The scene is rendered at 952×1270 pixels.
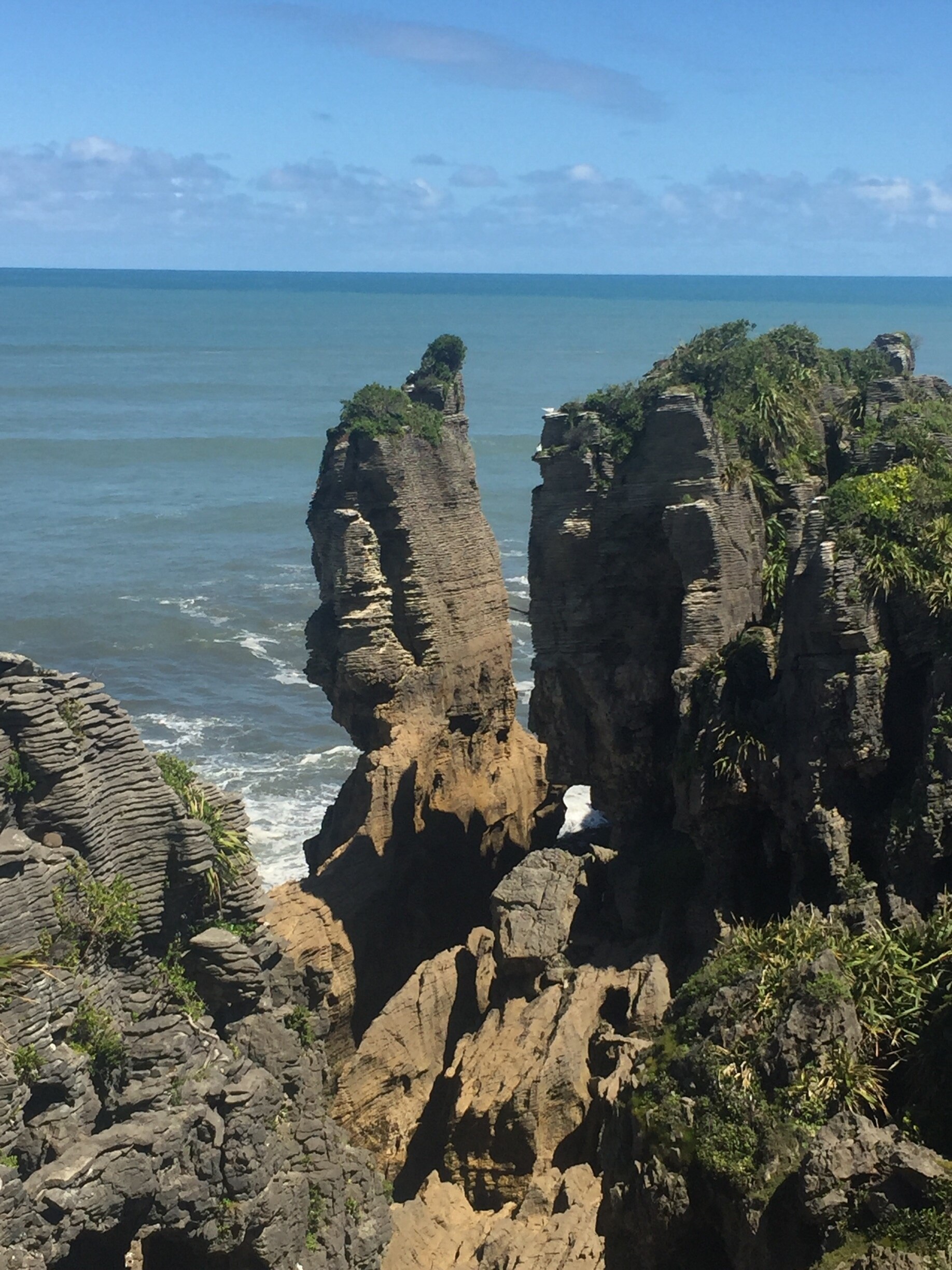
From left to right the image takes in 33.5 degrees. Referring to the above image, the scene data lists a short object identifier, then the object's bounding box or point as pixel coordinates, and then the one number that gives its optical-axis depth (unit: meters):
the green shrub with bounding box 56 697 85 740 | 16.61
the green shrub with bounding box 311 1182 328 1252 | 17.31
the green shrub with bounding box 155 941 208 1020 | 17.28
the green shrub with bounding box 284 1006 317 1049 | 19.30
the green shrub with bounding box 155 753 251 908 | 17.78
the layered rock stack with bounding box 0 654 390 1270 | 15.09
